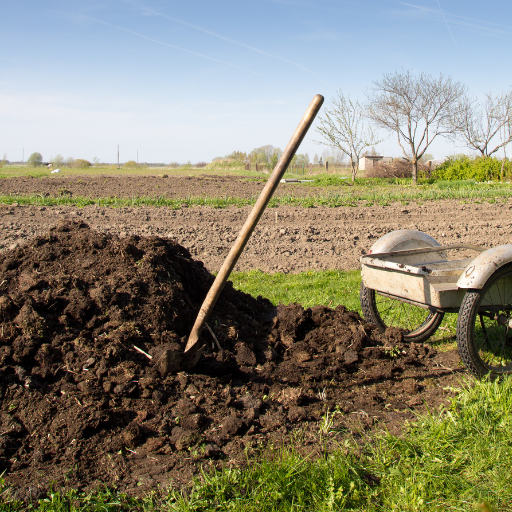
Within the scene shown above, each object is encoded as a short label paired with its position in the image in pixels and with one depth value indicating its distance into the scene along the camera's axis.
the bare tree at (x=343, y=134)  31.80
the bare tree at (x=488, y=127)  39.06
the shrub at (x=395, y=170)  34.97
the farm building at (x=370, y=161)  37.89
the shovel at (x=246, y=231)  2.77
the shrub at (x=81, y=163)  53.94
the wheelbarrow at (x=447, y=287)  3.29
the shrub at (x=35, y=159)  67.19
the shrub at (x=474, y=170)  31.91
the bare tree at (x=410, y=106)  33.50
